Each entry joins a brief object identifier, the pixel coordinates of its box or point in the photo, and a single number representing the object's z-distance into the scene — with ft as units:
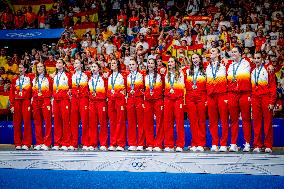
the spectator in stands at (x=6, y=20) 52.95
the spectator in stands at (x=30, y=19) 52.70
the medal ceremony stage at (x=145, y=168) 23.38
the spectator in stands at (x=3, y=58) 47.52
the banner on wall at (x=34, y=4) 56.24
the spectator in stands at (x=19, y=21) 52.54
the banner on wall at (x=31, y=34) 51.16
